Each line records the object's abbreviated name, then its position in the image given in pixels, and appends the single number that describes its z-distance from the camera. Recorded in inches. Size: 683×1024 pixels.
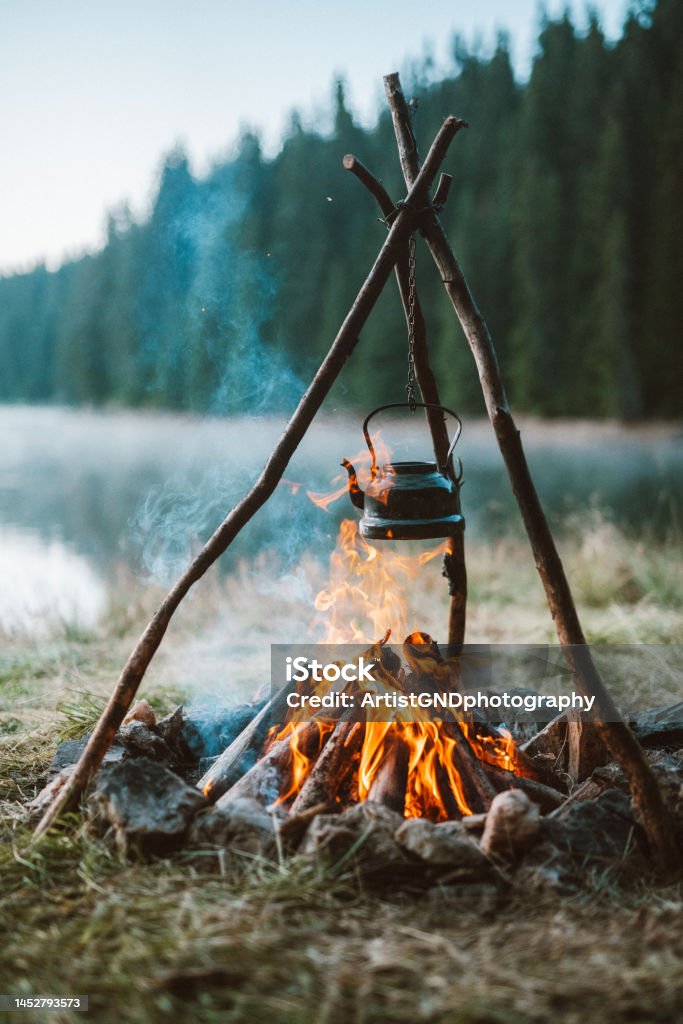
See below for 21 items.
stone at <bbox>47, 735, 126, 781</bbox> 114.9
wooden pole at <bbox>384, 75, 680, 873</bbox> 88.6
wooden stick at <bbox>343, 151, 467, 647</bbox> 103.3
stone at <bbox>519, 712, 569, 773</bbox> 122.2
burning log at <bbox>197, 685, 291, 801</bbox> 111.2
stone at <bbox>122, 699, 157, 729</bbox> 126.6
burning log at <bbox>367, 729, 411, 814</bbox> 101.6
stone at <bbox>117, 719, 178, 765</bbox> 122.0
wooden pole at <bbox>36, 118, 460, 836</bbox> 96.3
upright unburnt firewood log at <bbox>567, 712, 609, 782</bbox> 113.0
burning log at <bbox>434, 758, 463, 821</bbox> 102.7
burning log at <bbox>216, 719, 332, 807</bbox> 104.3
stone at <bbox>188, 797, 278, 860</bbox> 89.7
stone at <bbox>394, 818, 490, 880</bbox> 85.0
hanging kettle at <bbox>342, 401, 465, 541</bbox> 95.0
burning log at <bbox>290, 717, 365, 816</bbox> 100.5
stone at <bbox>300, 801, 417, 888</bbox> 85.2
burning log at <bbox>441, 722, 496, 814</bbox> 102.5
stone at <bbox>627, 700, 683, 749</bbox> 127.6
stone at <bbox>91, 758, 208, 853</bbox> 89.8
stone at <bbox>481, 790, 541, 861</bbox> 87.2
